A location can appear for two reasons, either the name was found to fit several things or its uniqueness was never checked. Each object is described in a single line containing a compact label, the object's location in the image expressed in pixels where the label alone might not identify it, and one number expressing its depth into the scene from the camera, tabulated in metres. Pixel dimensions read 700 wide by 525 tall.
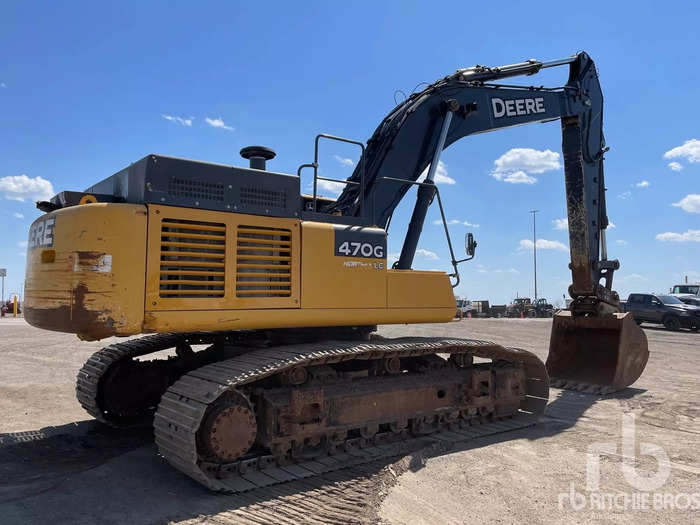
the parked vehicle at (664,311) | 23.00
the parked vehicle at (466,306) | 42.76
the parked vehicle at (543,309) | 42.56
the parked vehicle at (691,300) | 24.07
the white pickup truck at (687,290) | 27.54
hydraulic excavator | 4.57
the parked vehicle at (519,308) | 42.53
